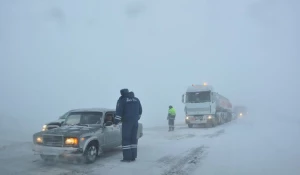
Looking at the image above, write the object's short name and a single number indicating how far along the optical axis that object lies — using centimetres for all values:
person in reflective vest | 1903
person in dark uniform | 747
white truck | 2225
